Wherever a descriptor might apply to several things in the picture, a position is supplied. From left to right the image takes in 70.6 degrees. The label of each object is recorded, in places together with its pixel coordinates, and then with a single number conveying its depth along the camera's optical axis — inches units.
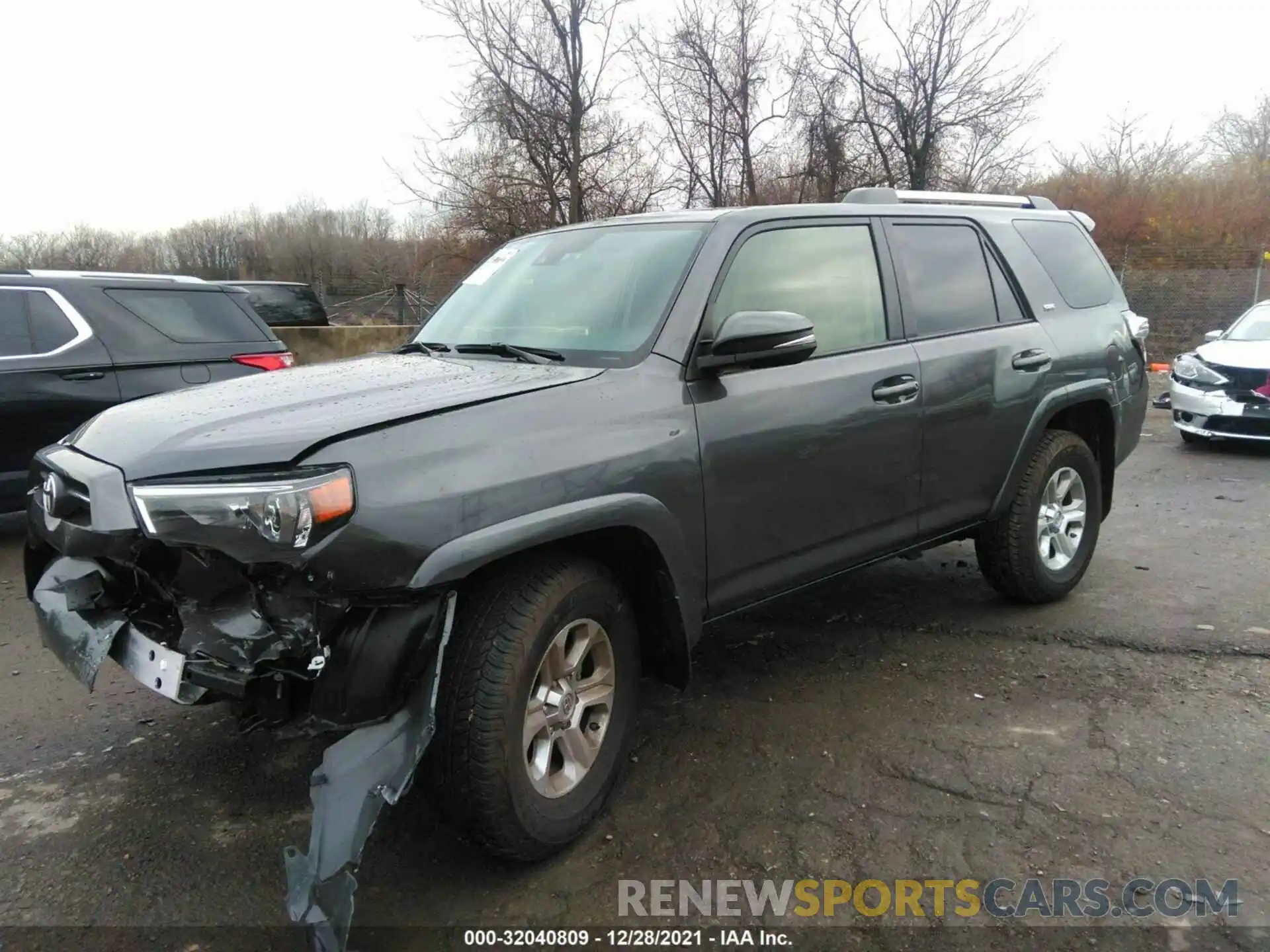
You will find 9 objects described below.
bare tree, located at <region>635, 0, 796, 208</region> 924.0
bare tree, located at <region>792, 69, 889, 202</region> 884.0
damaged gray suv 83.9
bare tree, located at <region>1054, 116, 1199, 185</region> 1024.2
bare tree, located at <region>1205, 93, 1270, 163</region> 1226.6
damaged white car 343.9
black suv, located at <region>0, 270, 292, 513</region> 218.1
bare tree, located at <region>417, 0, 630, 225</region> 794.2
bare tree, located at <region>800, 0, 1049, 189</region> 855.7
